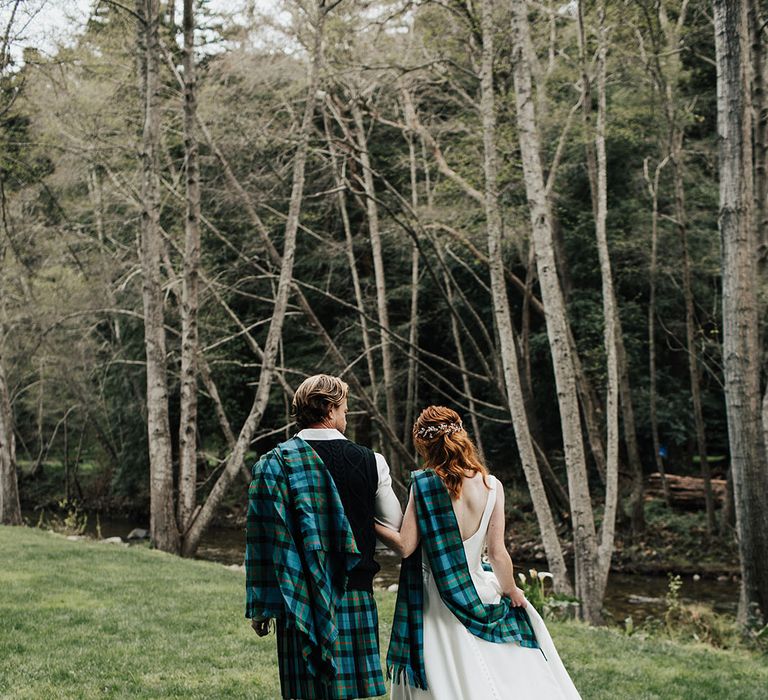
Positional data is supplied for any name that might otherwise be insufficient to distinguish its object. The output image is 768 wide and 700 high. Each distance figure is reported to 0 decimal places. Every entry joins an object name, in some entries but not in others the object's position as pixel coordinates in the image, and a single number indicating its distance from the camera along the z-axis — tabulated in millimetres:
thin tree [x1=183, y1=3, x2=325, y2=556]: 14969
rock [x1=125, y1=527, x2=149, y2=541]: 23516
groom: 3479
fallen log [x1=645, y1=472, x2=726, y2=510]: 22000
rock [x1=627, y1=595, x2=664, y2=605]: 15422
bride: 3748
